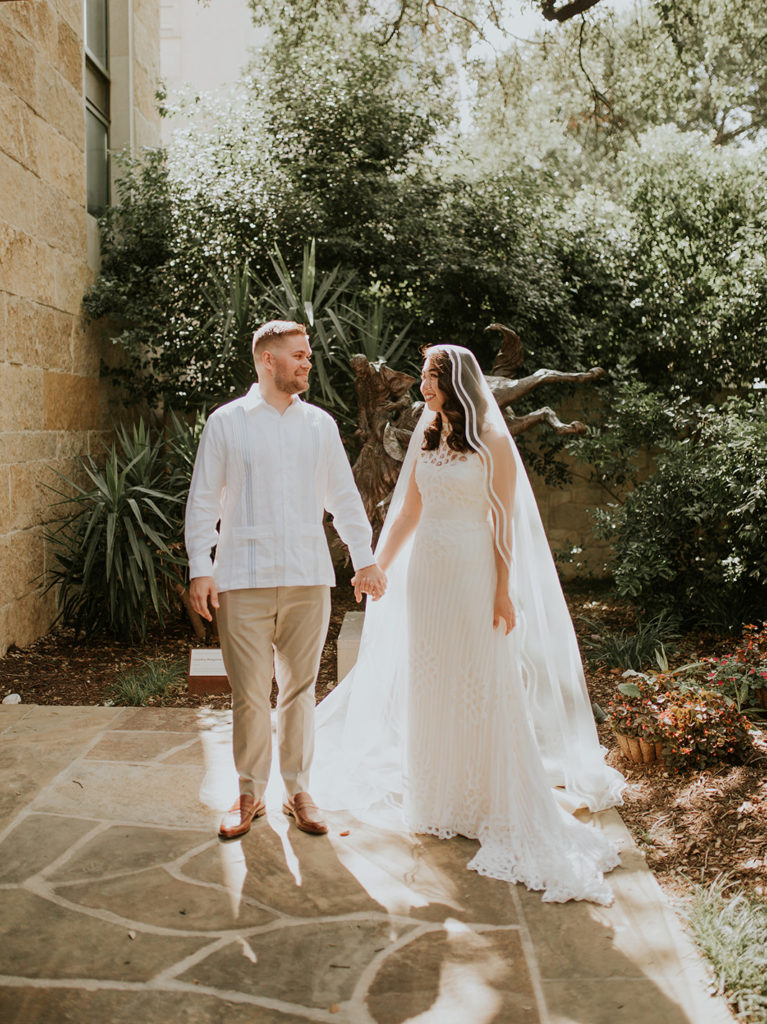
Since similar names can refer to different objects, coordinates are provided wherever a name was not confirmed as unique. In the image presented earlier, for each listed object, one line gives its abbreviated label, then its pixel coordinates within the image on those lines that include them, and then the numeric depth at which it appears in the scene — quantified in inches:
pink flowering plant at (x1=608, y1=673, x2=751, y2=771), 162.4
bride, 136.5
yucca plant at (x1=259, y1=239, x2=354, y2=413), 275.6
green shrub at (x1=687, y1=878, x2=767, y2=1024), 99.3
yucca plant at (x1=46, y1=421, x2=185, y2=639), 249.3
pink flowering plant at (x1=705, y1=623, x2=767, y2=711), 188.2
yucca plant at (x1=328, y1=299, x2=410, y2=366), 275.1
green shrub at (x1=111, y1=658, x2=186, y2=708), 213.0
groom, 136.6
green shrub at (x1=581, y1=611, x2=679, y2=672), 236.5
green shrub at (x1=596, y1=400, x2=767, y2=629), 246.7
